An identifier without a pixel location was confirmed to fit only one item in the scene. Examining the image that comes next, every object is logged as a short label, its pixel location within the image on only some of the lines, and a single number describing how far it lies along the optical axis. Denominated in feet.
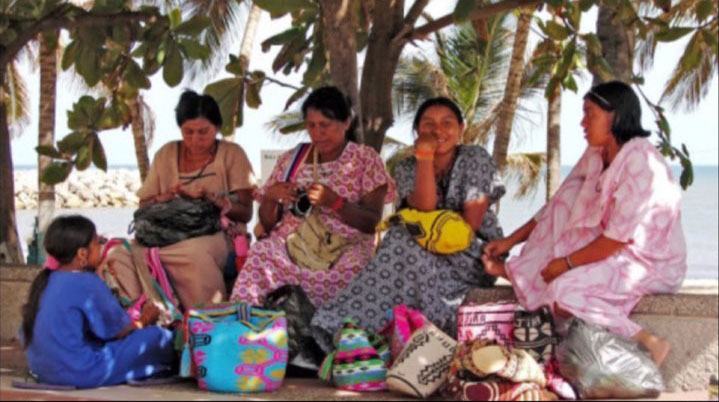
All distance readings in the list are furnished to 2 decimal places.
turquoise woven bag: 19.24
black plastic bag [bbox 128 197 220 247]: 22.50
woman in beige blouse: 22.35
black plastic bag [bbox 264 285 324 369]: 20.66
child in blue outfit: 19.08
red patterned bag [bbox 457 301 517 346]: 19.31
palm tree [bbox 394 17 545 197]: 72.13
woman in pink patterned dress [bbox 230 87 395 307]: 21.40
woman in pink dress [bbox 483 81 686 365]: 18.56
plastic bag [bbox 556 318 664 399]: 17.69
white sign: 34.55
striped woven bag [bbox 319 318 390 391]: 19.34
